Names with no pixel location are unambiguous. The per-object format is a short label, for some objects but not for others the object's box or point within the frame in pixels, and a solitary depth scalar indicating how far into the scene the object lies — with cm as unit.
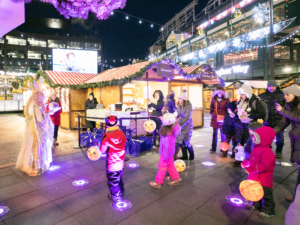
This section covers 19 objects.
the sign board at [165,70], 855
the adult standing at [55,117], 722
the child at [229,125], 506
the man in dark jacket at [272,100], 531
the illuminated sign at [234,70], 2069
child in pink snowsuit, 358
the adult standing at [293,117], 307
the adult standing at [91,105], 852
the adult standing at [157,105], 641
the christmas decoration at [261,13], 1655
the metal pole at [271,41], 927
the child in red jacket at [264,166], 275
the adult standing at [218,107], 574
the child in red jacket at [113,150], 310
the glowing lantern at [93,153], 335
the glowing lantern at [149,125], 490
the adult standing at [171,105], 598
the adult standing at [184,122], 500
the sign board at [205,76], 1035
